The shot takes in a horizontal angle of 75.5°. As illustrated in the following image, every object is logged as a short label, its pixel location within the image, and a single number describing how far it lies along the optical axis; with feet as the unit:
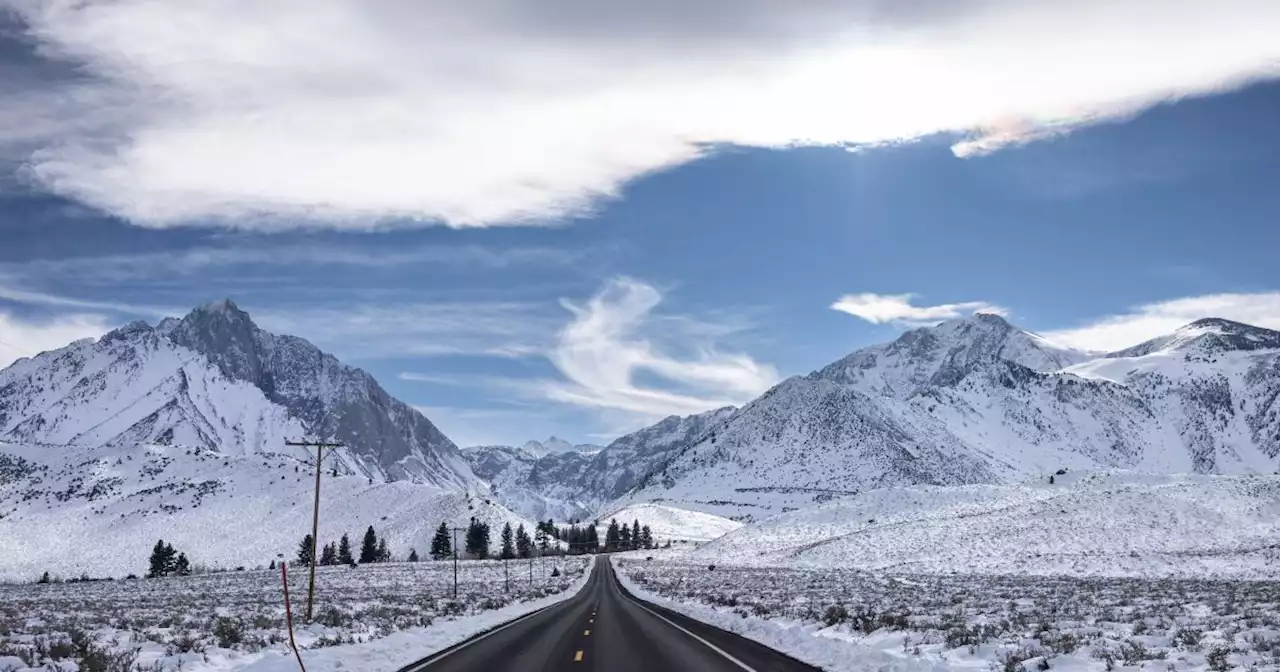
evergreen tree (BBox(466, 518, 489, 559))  563.07
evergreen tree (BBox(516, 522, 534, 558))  599.08
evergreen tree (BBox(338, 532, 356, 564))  481.87
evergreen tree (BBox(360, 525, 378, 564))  489.67
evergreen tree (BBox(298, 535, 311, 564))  491.51
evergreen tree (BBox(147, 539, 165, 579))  424.46
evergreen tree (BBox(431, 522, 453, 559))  552.82
